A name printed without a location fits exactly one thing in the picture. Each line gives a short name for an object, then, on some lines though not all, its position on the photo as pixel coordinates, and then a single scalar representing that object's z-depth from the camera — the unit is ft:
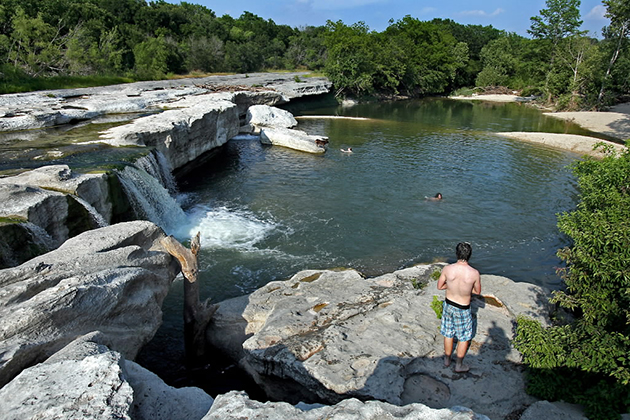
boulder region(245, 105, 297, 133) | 103.65
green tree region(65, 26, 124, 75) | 109.70
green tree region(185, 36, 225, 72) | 169.68
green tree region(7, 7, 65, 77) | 99.71
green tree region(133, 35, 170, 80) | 138.31
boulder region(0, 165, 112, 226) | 33.09
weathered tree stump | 25.93
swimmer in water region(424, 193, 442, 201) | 58.06
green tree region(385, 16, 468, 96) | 212.02
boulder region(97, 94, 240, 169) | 55.52
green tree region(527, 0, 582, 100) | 195.62
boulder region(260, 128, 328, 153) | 86.43
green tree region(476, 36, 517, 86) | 237.86
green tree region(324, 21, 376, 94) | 174.91
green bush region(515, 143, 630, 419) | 18.08
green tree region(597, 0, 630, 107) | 133.18
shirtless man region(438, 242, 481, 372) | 21.04
